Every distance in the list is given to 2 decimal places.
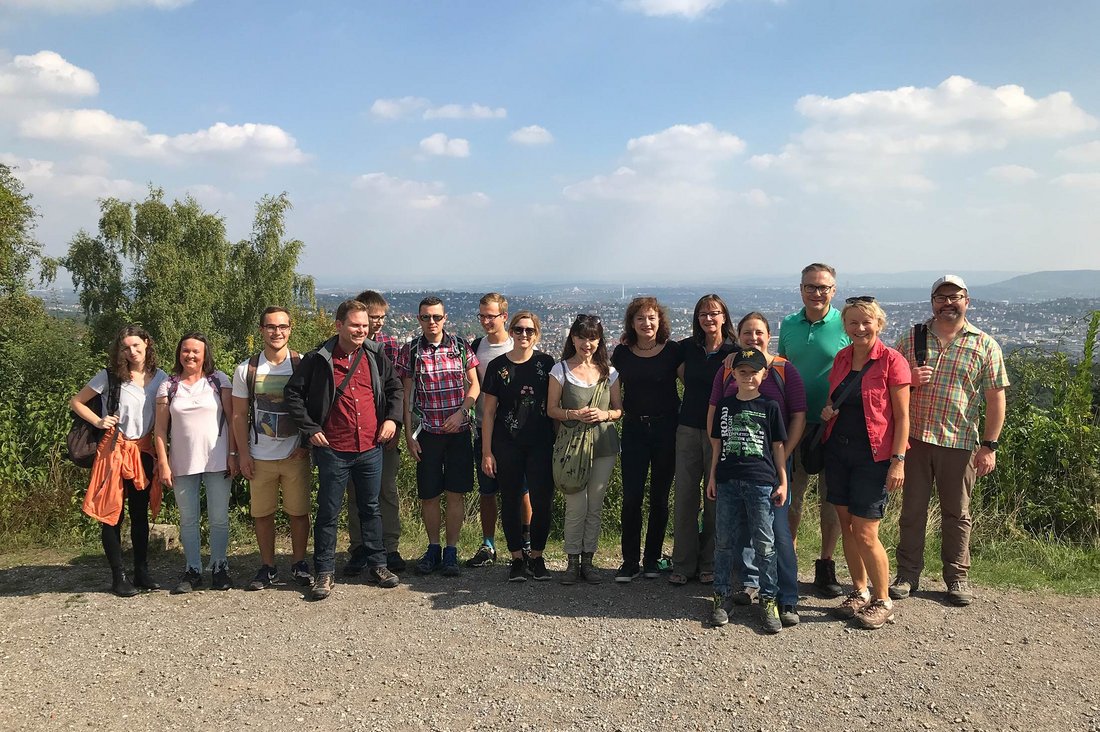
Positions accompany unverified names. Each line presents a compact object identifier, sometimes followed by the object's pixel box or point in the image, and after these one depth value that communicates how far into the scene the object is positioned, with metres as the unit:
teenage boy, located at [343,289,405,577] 5.31
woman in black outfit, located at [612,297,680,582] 4.93
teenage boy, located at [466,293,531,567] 5.45
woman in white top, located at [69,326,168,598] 4.77
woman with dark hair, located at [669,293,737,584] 4.80
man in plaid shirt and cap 4.55
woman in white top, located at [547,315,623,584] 4.86
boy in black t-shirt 4.30
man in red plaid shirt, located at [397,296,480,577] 5.19
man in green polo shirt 4.72
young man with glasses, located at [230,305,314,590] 4.86
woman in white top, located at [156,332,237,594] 4.83
